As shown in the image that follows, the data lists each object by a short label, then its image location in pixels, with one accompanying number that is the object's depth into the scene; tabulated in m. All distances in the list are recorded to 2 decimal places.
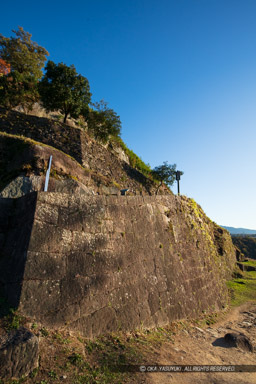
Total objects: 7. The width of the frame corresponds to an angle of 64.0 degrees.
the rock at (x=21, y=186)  5.55
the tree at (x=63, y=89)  15.25
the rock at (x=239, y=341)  4.65
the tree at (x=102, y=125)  19.52
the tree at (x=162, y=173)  27.55
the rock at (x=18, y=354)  2.11
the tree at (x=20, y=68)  15.03
